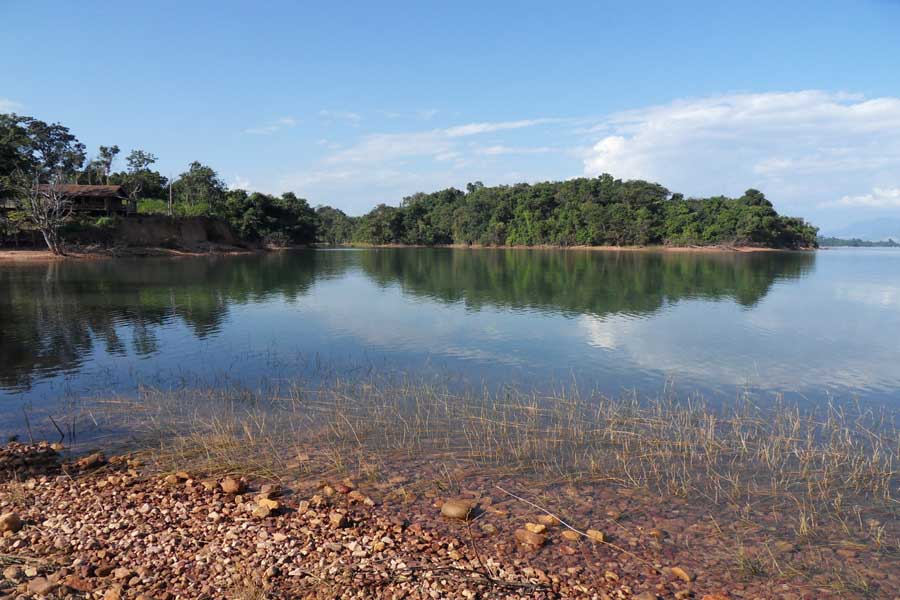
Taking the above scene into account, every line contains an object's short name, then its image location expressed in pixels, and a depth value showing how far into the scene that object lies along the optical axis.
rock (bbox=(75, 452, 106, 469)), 8.62
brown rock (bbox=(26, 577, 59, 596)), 5.11
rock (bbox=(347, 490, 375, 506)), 7.41
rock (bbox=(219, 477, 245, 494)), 7.52
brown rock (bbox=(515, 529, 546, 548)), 6.38
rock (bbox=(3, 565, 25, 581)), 5.34
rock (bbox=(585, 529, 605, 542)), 6.54
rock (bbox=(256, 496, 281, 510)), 6.84
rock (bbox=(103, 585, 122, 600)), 5.02
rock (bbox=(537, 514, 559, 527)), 6.93
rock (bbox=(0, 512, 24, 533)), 6.34
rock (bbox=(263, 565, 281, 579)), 5.45
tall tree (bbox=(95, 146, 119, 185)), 88.00
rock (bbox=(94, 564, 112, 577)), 5.47
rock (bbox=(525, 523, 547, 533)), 6.57
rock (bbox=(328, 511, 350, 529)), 6.52
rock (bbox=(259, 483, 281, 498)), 7.38
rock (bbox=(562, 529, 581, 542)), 6.56
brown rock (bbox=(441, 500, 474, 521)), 7.01
